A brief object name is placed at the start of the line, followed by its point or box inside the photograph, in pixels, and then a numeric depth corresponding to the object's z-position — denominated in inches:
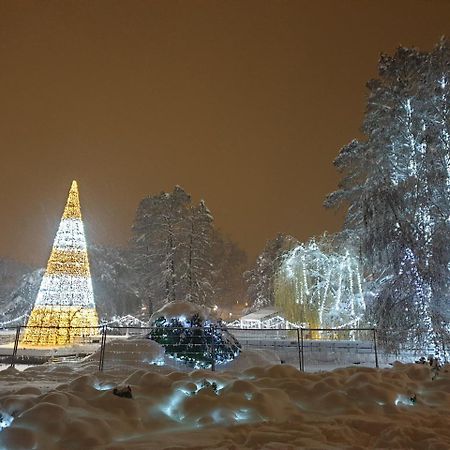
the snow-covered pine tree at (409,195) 563.2
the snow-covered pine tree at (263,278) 1916.8
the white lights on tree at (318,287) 942.4
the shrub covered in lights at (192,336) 471.2
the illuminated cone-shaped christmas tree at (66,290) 729.0
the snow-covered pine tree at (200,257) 1386.6
